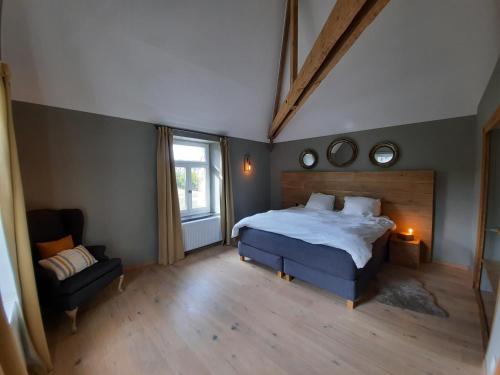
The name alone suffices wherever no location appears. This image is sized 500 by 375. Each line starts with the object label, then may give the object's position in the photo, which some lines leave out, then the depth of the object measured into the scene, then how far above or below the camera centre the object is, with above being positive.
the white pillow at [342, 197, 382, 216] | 3.30 -0.49
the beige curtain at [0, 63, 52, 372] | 1.23 -0.32
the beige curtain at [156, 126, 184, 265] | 3.04 -0.26
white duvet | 2.11 -0.64
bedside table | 2.92 -1.12
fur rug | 2.03 -1.32
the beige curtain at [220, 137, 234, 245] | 3.87 -0.36
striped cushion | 1.83 -0.76
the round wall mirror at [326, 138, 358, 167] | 3.77 +0.48
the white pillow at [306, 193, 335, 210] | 3.85 -0.47
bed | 2.13 -0.77
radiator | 3.44 -0.94
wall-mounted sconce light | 4.44 +0.32
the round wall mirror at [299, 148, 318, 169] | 4.30 +0.42
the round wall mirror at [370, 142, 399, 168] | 3.33 +0.38
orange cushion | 1.98 -0.65
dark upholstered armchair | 1.77 -0.87
